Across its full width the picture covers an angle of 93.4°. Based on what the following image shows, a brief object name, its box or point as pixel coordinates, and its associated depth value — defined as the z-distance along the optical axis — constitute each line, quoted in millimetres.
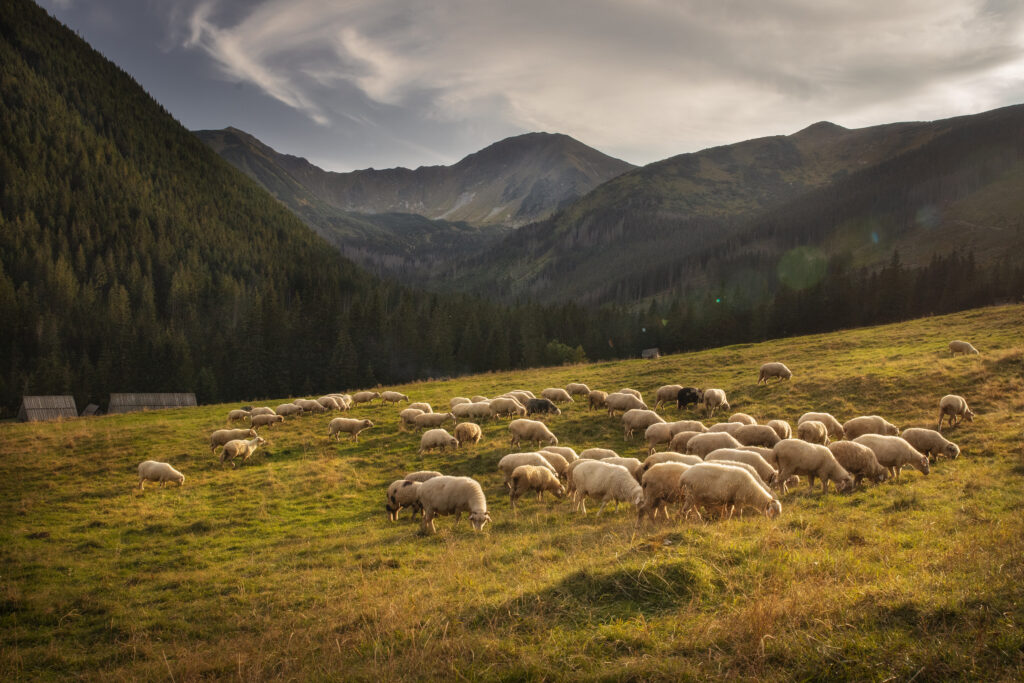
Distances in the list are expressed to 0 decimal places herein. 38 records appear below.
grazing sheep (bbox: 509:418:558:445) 24484
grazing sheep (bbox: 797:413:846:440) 21250
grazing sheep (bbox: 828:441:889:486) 15633
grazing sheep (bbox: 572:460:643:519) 14618
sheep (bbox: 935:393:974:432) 21141
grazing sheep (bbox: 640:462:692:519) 13312
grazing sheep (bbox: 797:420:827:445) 19531
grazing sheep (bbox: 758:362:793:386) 33438
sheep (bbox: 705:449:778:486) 15031
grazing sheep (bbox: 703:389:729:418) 28453
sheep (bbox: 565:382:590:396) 36438
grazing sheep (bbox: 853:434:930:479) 16188
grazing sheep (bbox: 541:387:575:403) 34812
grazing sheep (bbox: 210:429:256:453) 26489
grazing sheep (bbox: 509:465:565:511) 17062
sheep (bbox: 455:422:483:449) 25406
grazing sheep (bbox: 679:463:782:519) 12383
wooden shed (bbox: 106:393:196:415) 57281
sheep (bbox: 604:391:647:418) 29094
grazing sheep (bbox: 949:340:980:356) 33641
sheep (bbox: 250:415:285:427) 32156
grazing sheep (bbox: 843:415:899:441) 19906
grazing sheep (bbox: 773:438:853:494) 15047
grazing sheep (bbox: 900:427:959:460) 17656
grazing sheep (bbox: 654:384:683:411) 30906
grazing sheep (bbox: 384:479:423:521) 16688
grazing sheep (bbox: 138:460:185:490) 20922
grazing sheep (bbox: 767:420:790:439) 20658
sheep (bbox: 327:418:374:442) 29062
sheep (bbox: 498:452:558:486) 18500
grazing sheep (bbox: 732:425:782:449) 19469
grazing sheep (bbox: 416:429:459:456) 24734
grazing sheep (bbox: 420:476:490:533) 15044
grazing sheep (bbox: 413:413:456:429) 29766
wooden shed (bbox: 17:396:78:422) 53000
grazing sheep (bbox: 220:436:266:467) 24297
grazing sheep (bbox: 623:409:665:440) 24891
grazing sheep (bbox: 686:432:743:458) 17812
